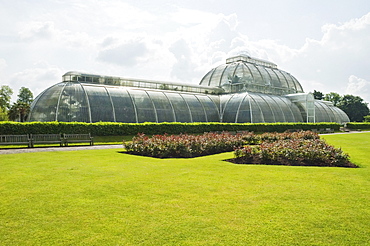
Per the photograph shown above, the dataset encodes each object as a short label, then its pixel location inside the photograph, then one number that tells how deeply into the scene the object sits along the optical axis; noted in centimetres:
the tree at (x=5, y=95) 8331
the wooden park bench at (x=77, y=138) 2875
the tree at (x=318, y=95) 11374
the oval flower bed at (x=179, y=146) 1922
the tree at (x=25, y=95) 8943
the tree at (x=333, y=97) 11250
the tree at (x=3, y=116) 6775
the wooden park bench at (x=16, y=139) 2625
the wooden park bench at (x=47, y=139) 2777
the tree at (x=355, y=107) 10634
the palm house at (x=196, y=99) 3984
